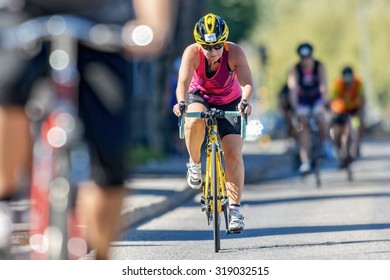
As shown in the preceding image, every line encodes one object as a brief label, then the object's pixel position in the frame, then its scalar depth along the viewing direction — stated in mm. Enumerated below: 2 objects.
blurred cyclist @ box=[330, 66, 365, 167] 35300
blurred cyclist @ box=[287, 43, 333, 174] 30617
